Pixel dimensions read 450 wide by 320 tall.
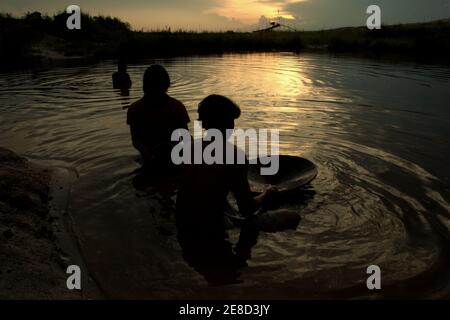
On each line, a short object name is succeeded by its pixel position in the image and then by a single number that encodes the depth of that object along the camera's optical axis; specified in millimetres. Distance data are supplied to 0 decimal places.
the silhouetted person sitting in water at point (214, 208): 3256
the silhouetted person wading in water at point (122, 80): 12281
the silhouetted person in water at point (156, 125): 5770
